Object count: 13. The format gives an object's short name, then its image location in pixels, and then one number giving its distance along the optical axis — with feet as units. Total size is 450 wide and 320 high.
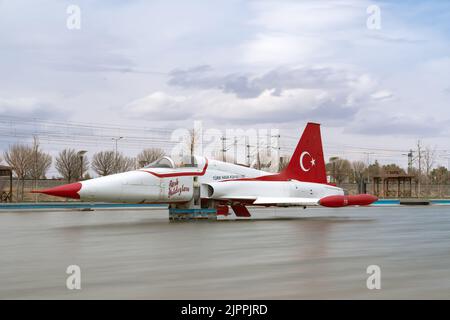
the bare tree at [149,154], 306.18
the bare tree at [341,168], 394.17
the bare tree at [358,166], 444.23
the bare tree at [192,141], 218.13
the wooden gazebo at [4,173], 177.29
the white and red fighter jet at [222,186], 68.90
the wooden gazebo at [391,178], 233.62
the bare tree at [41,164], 302.04
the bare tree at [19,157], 286.46
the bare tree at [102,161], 305.94
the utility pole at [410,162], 324.68
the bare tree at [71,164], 301.92
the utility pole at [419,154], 331.77
